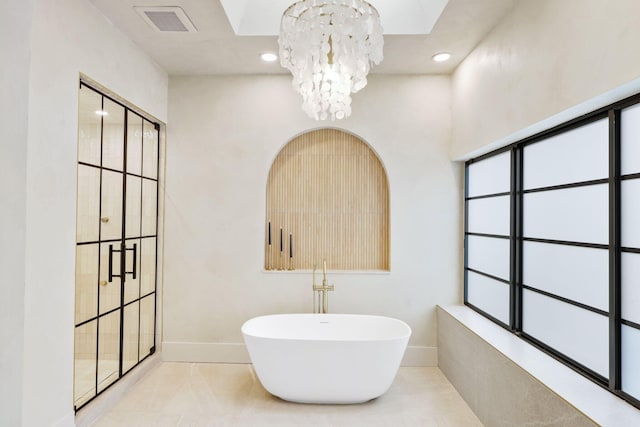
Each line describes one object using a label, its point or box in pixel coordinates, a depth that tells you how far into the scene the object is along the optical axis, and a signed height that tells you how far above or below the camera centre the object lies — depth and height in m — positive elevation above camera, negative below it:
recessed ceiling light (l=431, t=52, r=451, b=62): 3.44 +1.41
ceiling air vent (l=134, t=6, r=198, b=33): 2.71 +1.38
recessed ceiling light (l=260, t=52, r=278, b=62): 3.45 +1.40
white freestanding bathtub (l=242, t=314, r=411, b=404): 2.82 -1.00
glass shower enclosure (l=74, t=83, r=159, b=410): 2.66 -0.16
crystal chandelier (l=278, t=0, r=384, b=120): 2.11 +0.93
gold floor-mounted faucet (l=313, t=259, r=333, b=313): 3.78 -0.67
